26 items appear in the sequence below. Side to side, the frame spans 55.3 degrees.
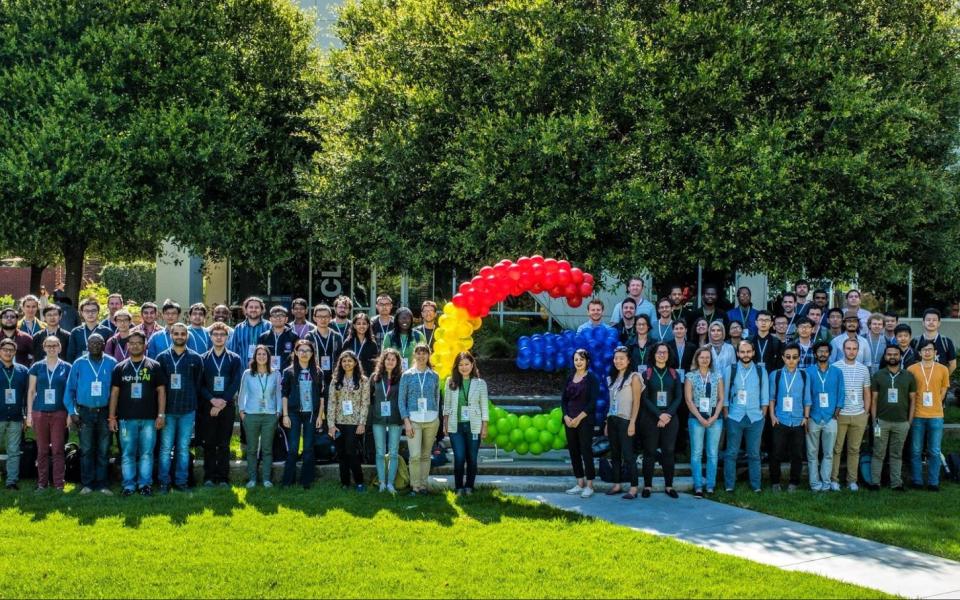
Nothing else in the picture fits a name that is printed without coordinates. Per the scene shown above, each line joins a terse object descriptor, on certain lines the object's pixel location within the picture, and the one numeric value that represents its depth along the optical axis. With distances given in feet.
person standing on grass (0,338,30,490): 33.94
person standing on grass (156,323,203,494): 33.71
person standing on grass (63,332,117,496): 33.35
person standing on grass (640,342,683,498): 33.94
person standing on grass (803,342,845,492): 35.22
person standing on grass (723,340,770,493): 34.76
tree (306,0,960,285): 44.57
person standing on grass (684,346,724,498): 34.50
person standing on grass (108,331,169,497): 33.19
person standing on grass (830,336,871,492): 35.63
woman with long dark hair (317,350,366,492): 34.22
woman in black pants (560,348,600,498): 33.65
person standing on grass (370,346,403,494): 34.22
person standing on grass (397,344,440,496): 33.81
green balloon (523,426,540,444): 36.65
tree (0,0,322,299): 50.75
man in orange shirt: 36.06
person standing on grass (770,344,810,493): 35.06
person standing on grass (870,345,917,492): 35.86
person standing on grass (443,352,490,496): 33.81
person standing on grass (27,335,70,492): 33.73
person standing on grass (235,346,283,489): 34.40
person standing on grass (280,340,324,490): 34.47
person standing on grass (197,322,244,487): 34.42
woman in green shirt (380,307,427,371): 37.11
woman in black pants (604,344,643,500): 33.68
